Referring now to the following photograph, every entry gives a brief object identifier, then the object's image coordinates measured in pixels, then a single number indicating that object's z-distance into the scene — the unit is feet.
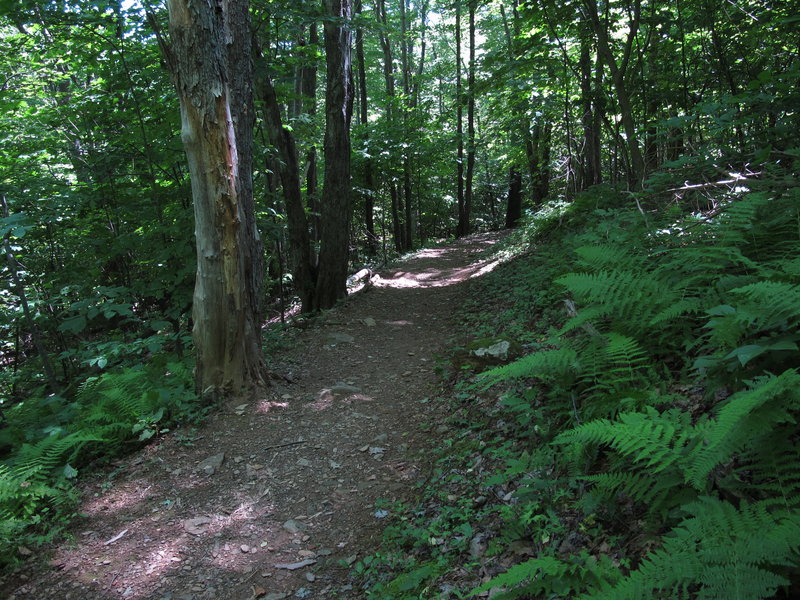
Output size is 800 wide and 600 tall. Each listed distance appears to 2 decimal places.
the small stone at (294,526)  11.33
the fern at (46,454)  12.38
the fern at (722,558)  4.57
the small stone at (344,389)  18.58
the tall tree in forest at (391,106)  54.06
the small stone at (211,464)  13.60
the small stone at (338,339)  24.49
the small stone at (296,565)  10.09
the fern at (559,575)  5.79
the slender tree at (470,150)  59.21
